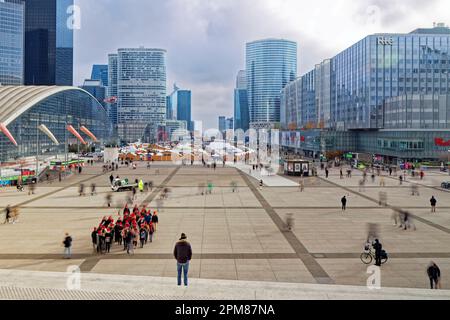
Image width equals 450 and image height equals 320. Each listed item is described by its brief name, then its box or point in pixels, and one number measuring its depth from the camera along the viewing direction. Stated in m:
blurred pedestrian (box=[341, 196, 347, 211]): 28.36
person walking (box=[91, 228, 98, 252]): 17.56
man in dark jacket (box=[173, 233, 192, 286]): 12.47
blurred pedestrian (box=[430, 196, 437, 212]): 28.14
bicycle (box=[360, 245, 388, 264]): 16.18
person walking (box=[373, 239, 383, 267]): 15.64
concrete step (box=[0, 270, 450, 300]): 11.40
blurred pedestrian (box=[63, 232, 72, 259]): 16.44
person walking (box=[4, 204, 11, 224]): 23.58
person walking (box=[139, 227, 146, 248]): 18.58
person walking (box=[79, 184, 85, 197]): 36.31
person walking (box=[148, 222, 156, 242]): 19.69
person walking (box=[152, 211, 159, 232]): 21.77
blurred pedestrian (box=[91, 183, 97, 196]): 36.58
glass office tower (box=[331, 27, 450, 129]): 94.38
